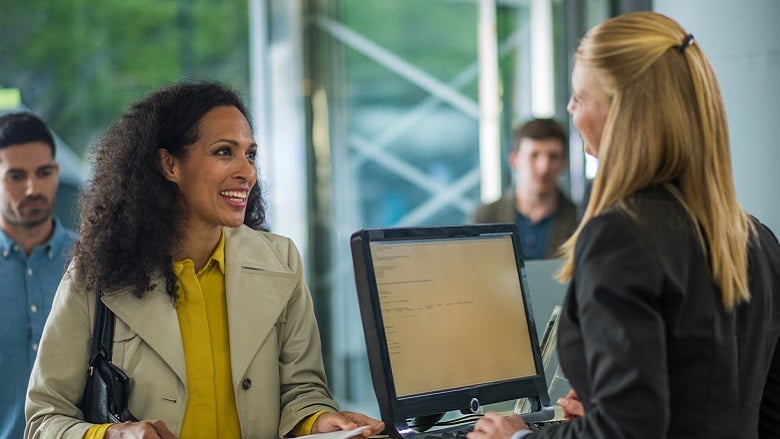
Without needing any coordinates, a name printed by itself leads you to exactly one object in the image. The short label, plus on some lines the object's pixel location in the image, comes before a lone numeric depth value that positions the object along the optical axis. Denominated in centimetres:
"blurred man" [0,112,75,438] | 335
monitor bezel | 203
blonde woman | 155
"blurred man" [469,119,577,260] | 489
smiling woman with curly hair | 231
